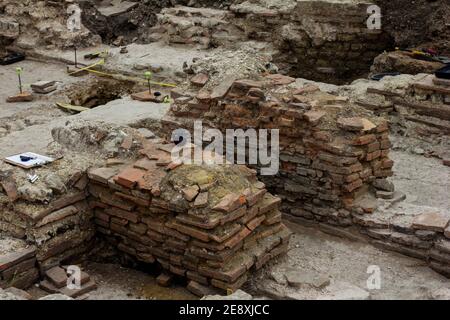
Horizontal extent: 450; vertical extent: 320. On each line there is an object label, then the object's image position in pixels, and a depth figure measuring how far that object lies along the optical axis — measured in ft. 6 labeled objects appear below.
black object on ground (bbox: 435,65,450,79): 24.39
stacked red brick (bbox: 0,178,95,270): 16.39
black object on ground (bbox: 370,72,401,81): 28.96
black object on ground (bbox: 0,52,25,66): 37.55
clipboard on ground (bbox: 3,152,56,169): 17.70
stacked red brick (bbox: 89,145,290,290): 15.29
